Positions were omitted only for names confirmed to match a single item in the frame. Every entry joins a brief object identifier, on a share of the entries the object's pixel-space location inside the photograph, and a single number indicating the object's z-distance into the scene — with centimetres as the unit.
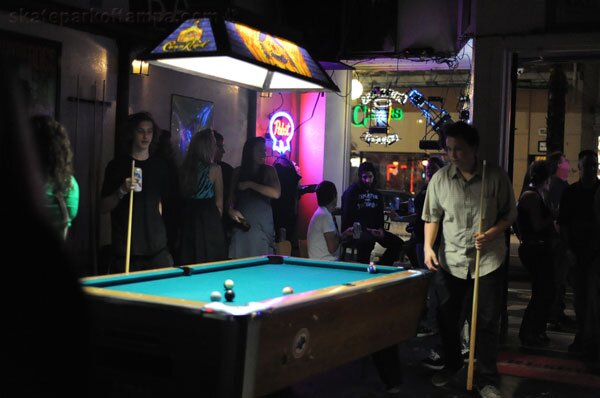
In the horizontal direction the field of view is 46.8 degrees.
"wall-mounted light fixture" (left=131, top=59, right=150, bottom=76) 665
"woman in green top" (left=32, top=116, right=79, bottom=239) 302
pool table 278
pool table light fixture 411
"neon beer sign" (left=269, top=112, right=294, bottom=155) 1004
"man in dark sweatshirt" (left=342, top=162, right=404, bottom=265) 740
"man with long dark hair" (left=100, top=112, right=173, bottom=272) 529
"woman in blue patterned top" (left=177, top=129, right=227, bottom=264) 589
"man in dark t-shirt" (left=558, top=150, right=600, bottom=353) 559
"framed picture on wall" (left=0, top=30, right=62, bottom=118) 539
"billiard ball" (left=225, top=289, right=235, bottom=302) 318
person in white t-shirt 612
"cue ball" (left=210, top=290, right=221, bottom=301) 316
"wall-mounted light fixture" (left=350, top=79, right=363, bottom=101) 1148
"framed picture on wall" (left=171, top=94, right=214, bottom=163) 777
